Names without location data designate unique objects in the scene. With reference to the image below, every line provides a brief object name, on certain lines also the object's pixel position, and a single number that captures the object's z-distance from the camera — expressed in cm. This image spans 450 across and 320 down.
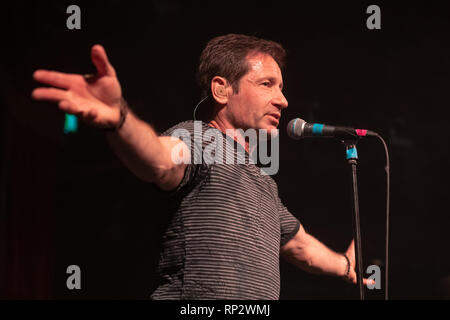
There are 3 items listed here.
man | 289
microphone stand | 320
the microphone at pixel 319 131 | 324
